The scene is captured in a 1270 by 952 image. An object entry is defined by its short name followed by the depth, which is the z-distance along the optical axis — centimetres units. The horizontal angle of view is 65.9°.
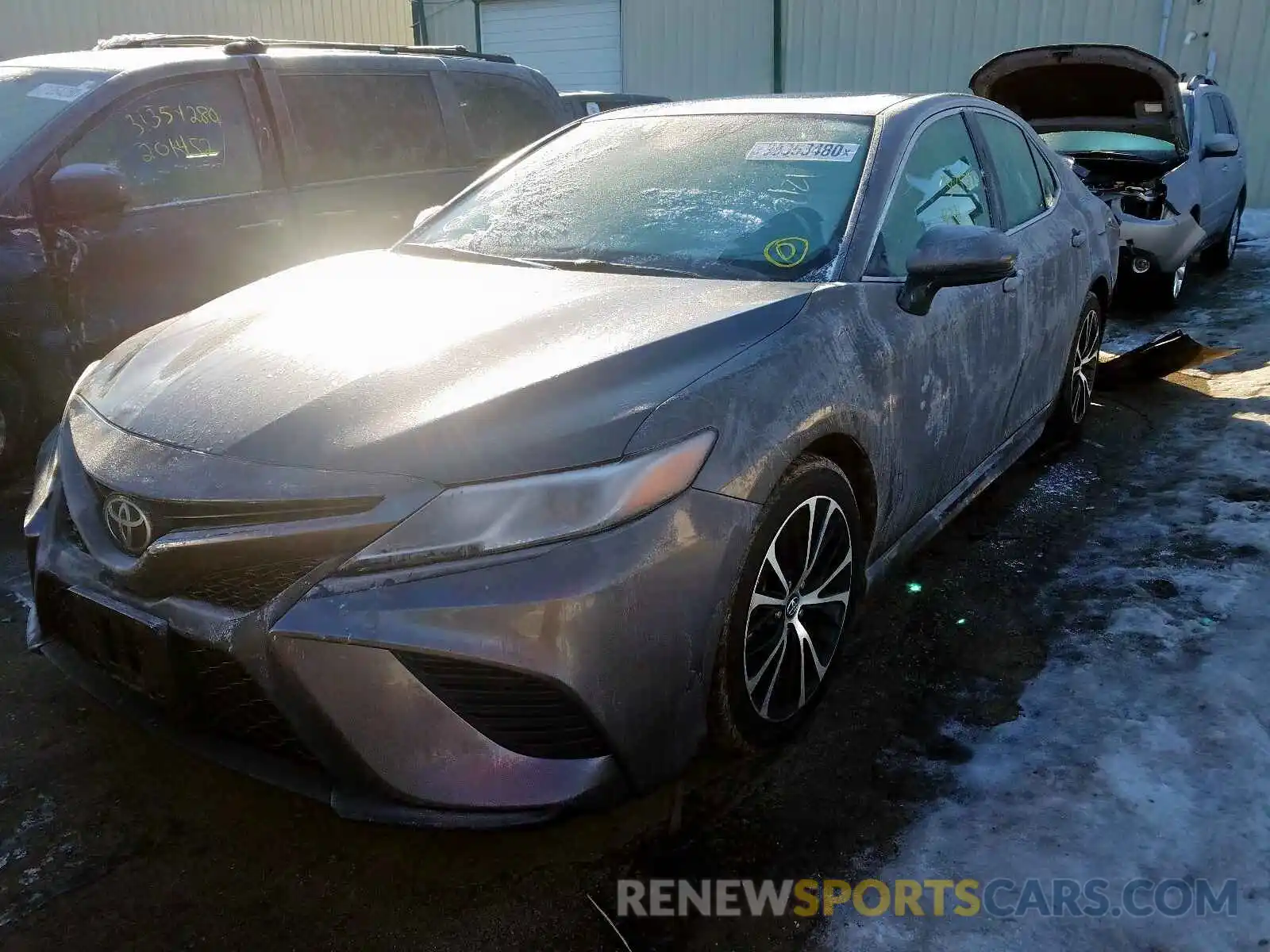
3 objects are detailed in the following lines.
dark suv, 386
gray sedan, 175
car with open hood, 683
